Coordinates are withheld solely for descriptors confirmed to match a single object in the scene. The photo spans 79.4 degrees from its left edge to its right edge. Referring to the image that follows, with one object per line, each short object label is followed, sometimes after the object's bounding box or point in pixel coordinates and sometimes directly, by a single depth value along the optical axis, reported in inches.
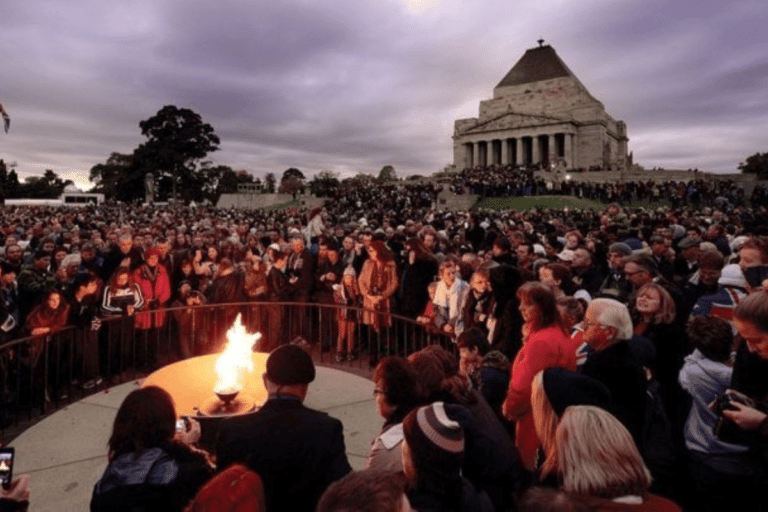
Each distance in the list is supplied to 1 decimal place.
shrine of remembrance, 2667.3
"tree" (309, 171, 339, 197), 1707.4
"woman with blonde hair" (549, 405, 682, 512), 68.1
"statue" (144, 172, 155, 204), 2192.4
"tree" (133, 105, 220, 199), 2659.9
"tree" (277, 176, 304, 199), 2048.2
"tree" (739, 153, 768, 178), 2784.5
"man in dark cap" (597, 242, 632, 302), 251.6
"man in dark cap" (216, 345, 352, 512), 94.8
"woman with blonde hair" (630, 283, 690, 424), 168.6
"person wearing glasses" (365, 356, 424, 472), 107.3
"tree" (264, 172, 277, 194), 2464.7
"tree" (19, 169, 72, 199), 4005.9
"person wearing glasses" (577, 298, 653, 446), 125.6
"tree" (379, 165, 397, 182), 4302.7
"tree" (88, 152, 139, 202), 2635.3
